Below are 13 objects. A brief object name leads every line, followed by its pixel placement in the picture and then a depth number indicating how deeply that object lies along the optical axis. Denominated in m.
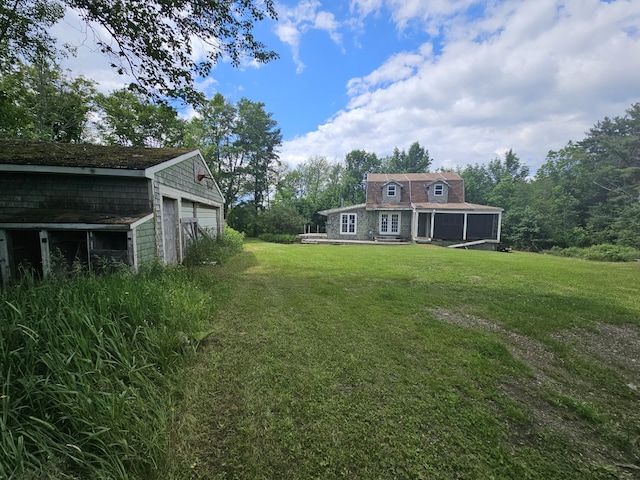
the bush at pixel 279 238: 21.28
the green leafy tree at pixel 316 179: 39.69
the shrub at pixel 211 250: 9.02
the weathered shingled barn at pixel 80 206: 5.77
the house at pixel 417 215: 20.12
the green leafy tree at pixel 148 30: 5.02
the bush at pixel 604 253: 15.55
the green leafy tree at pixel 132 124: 20.56
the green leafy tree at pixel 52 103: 14.45
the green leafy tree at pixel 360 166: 43.22
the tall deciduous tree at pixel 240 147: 28.09
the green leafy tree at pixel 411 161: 44.44
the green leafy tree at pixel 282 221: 23.53
